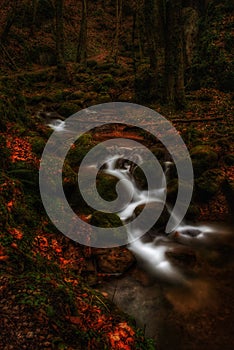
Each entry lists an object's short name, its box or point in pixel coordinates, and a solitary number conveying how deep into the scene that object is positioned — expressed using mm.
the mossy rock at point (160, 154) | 10227
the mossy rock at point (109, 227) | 6715
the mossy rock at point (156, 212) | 7969
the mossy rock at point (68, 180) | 7394
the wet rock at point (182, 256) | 6793
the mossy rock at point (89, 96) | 16361
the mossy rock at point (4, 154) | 6410
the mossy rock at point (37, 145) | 8148
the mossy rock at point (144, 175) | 9539
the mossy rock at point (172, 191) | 8895
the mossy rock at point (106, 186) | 8211
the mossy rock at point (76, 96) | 16297
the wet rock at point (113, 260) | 6191
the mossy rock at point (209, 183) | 9094
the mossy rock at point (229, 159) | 10000
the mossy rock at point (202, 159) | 9586
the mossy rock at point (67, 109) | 15000
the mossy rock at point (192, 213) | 8565
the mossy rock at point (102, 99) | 16375
